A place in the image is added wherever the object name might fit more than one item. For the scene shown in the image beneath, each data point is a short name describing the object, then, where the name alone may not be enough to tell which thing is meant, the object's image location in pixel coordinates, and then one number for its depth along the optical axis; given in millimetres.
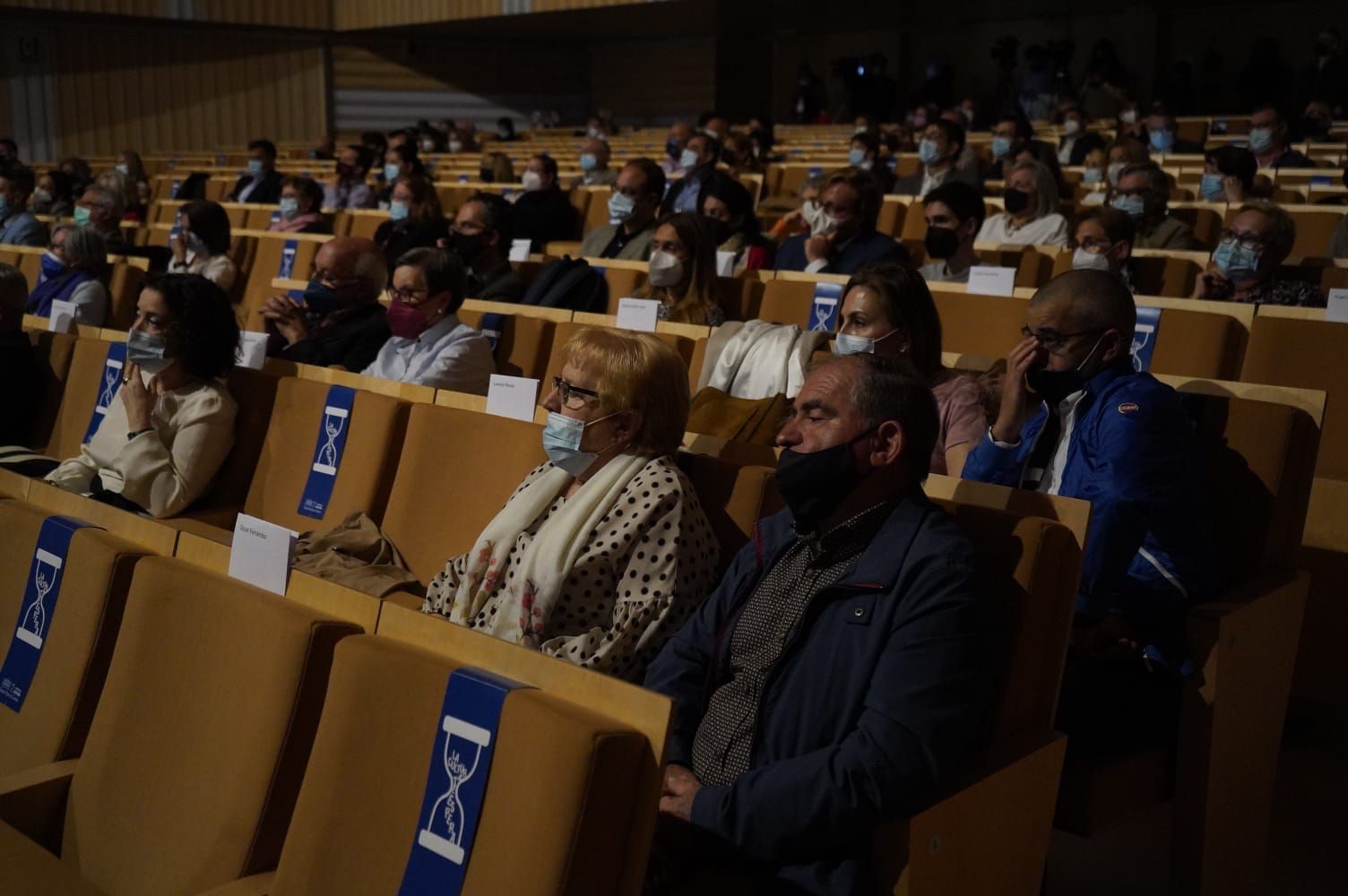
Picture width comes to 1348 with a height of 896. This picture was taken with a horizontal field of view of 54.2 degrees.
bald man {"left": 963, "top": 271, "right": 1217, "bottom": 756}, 2014
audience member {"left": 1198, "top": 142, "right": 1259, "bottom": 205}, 5414
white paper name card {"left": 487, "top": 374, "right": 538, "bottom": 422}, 2506
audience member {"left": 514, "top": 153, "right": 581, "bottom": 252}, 6055
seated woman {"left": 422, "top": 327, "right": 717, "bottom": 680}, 1930
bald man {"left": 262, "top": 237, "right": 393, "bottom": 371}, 3768
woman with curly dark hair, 2998
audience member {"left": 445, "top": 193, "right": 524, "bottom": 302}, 4664
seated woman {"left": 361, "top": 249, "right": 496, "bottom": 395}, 3484
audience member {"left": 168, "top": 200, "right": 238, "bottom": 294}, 5414
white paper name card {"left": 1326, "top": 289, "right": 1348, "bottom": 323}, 3016
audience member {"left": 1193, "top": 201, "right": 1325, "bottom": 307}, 3680
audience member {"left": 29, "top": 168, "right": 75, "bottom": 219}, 8016
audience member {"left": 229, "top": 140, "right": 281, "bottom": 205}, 8844
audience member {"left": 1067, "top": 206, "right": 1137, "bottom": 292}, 3959
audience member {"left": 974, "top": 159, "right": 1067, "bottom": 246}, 5199
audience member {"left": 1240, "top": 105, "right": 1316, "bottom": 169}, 7148
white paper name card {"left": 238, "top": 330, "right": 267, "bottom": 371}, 3305
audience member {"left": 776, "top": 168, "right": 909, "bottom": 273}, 4297
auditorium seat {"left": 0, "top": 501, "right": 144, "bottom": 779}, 1808
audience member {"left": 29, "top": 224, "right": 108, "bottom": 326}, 4805
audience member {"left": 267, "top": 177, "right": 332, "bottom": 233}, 6828
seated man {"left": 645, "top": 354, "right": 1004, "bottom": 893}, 1476
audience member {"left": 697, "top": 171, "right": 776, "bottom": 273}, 4770
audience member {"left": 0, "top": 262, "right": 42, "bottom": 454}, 3605
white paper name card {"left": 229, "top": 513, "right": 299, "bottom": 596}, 1695
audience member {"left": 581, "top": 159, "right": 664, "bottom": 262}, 4969
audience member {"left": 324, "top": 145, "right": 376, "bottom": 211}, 8469
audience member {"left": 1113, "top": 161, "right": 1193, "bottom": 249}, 4734
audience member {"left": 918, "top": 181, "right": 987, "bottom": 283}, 4266
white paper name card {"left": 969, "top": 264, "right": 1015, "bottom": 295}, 3641
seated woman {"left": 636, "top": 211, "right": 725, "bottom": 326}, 3842
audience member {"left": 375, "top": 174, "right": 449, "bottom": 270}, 5430
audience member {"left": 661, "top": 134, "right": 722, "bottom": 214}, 6316
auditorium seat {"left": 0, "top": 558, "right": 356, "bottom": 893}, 1522
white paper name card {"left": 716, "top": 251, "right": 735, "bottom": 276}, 4285
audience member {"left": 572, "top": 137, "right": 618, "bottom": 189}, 7758
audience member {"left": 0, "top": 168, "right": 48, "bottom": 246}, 6727
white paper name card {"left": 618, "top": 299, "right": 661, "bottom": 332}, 3477
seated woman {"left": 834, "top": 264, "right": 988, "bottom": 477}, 2660
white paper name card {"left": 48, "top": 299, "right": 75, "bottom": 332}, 3945
